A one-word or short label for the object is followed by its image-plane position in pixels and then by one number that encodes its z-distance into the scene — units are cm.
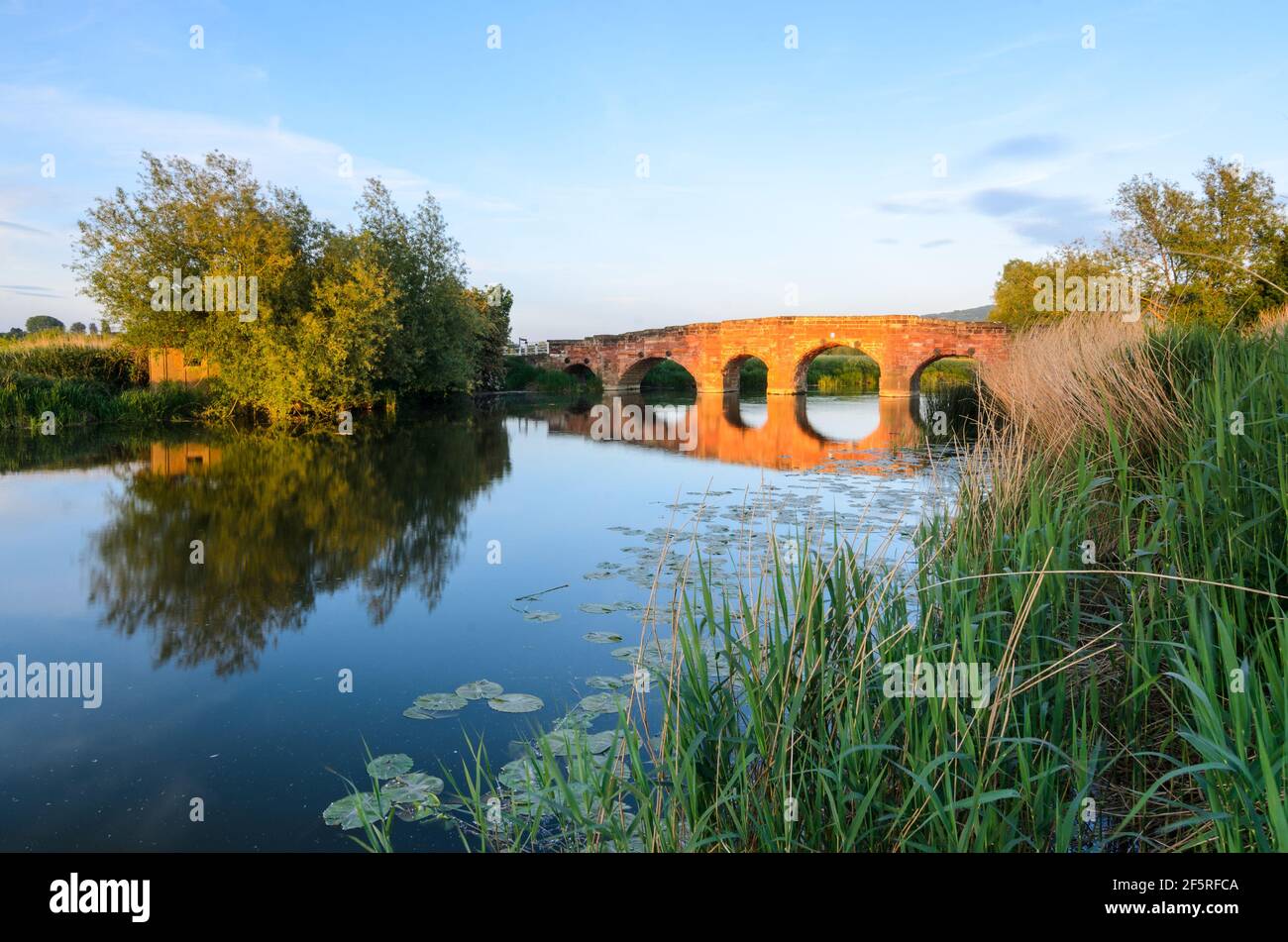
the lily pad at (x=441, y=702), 472
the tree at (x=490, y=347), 4203
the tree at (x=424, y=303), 2744
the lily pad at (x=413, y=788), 360
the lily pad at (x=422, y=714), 459
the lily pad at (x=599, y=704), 450
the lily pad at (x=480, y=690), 489
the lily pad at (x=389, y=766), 384
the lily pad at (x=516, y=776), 361
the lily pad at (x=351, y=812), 345
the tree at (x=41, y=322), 5950
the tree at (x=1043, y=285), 3067
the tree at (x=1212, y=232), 2622
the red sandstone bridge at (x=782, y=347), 3597
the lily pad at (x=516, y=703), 463
